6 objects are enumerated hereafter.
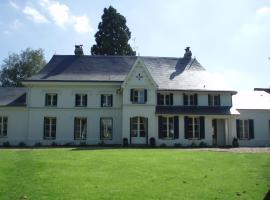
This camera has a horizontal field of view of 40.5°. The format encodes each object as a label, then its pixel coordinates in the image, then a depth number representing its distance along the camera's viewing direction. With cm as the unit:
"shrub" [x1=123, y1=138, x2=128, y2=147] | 3328
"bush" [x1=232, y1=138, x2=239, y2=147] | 3425
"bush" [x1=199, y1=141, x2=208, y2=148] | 3425
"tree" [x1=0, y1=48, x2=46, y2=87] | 6338
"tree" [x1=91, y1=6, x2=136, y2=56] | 5269
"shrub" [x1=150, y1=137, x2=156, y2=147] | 3378
